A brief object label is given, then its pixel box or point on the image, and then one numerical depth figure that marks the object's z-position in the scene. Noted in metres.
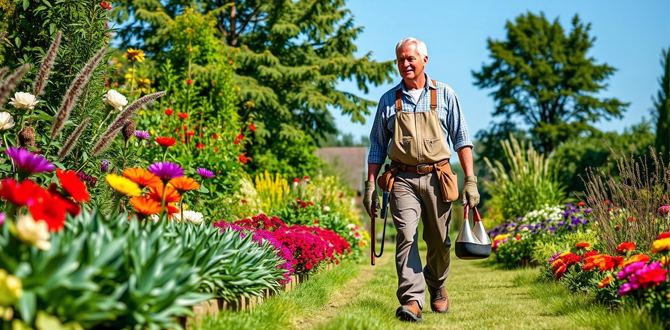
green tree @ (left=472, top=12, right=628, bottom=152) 31.80
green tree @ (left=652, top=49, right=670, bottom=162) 17.12
